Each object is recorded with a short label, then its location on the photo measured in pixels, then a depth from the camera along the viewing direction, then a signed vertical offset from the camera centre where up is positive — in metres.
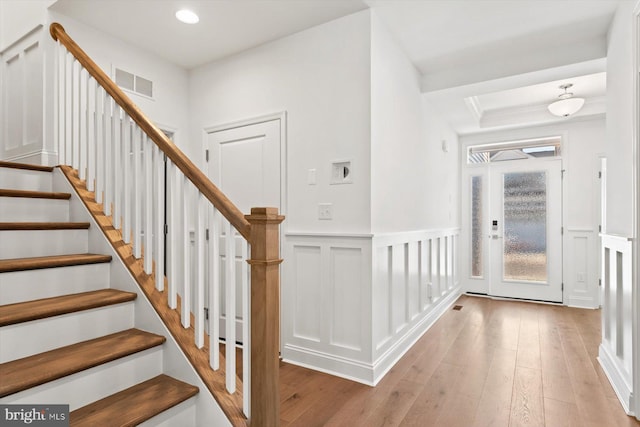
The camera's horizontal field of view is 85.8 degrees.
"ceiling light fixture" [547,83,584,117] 3.81 +1.18
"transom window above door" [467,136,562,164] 4.95 +0.94
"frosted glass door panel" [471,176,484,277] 5.42 -0.20
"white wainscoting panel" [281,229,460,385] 2.52 -0.71
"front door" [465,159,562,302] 4.89 -0.25
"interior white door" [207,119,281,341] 3.01 +0.43
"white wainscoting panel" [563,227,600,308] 4.61 -0.77
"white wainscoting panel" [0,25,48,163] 2.67 +0.96
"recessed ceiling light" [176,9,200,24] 2.62 +1.53
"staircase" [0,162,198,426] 1.38 -0.57
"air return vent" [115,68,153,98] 3.07 +1.21
